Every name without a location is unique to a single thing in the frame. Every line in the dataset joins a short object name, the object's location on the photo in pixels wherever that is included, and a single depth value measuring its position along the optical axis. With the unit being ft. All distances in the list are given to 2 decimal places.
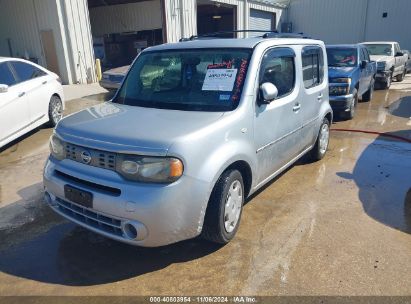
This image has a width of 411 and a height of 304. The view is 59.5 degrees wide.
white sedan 20.62
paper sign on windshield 11.42
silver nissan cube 8.93
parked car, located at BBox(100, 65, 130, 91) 35.96
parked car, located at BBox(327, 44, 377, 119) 26.63
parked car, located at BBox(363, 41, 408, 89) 42.11
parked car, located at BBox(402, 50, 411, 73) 57.88
